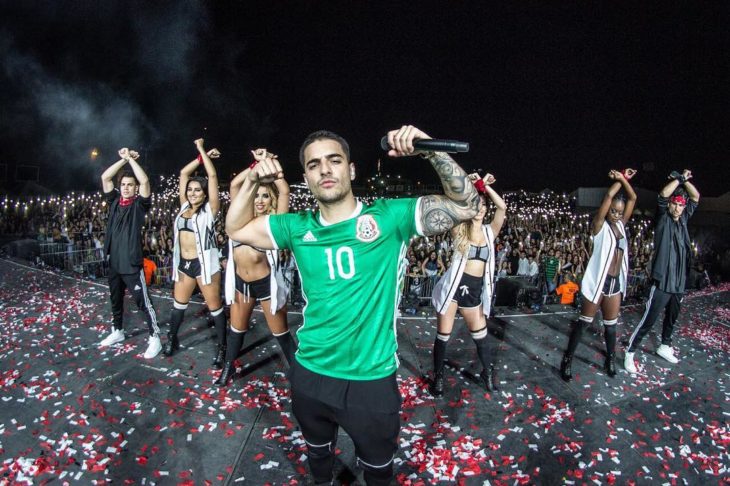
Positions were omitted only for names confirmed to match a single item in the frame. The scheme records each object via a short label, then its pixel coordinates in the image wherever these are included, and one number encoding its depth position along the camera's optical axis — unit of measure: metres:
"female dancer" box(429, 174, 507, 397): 4.65
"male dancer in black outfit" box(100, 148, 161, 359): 5.22
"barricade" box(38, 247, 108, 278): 10.65
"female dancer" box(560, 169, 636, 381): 4.98
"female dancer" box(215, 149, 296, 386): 4.42
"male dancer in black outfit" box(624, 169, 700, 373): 5.33
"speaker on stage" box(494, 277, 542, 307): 8.94
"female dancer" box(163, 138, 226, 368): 4.96
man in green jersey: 2.12
